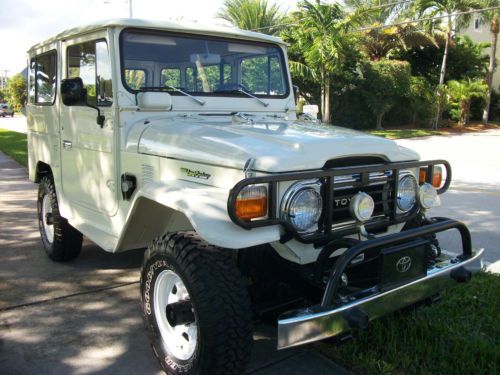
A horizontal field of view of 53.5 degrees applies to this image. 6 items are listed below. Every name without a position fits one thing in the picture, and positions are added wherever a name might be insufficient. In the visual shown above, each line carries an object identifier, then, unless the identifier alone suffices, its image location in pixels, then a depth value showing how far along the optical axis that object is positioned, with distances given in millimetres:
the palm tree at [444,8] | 24592
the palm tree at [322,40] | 19406
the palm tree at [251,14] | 27578
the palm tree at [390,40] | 25781
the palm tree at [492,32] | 26297
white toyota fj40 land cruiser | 2395
